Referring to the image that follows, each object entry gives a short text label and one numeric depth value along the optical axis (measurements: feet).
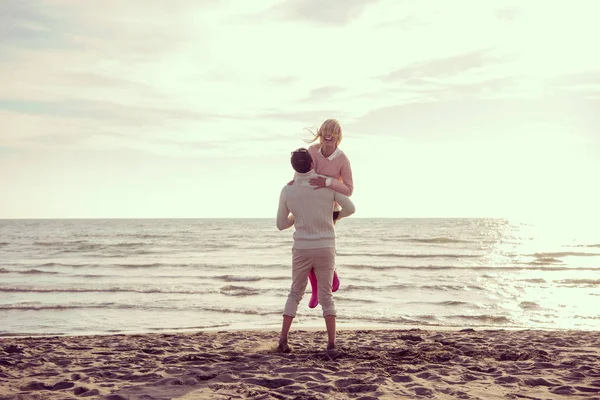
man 17.44
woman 17.39
